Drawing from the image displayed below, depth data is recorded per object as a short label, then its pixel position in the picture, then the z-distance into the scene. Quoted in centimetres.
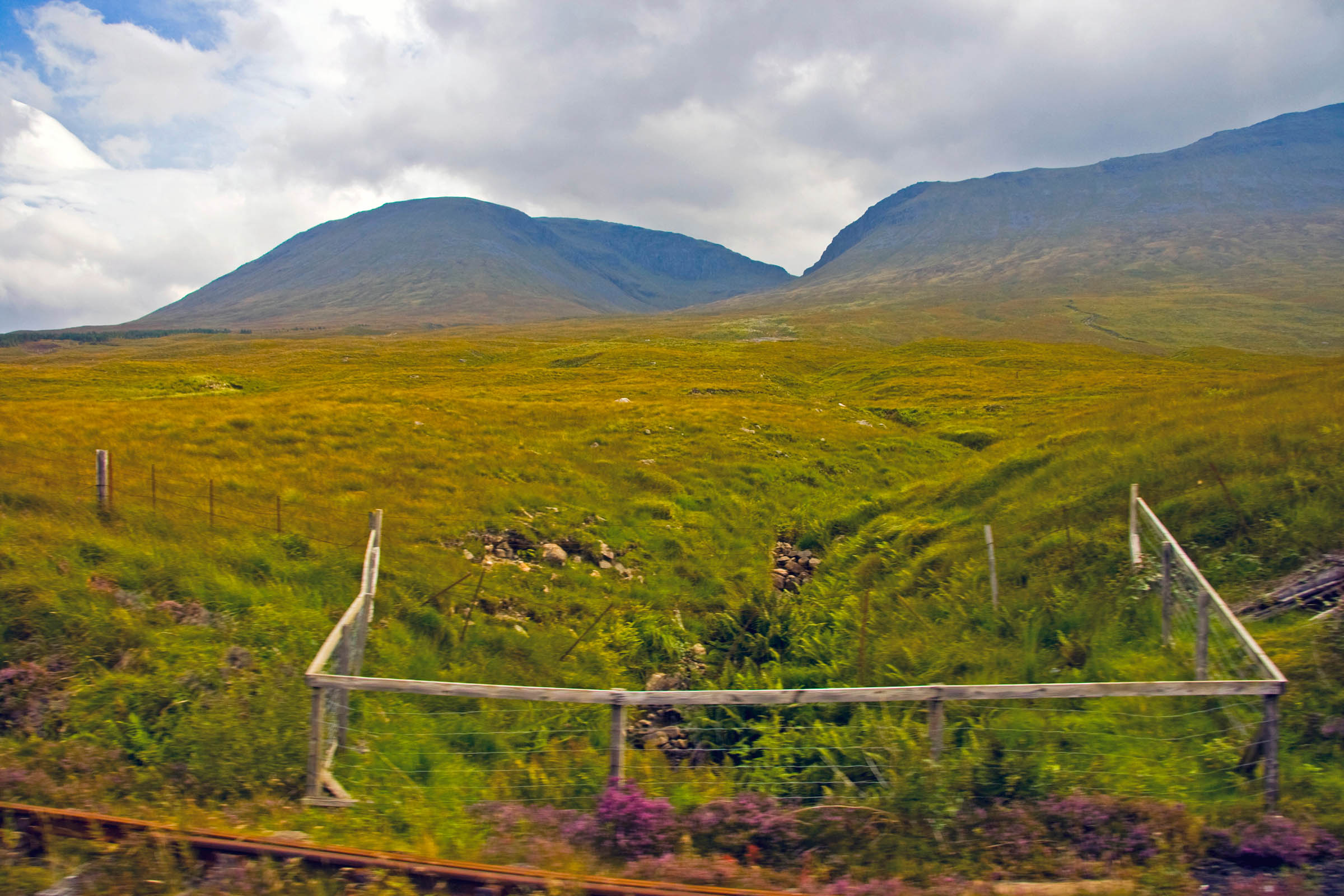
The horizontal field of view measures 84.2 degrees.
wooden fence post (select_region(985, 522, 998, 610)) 1260
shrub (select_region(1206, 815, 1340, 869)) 609
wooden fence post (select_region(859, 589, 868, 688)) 1056
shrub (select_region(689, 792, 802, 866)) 671
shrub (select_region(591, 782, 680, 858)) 666
